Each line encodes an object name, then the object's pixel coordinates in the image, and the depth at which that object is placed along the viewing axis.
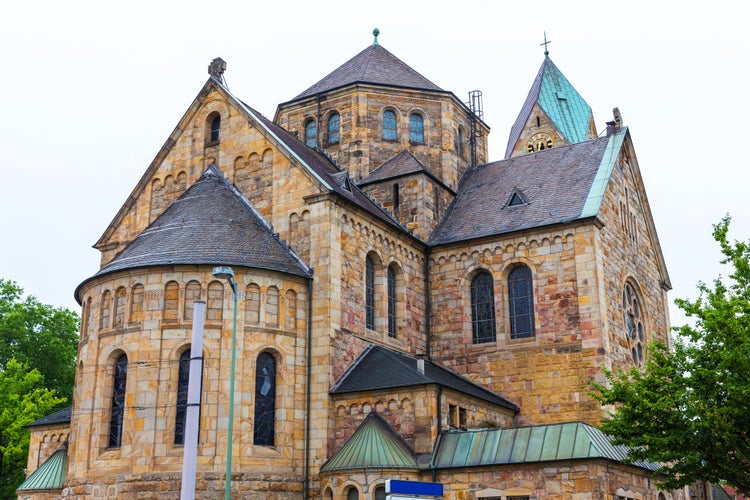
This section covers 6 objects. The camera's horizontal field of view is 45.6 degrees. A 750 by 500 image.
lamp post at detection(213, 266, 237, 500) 20.86
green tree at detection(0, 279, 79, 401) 53.97
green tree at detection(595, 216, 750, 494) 21.56
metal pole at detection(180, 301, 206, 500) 18.16
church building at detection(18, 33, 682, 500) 25.77
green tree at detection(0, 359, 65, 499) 42.88
